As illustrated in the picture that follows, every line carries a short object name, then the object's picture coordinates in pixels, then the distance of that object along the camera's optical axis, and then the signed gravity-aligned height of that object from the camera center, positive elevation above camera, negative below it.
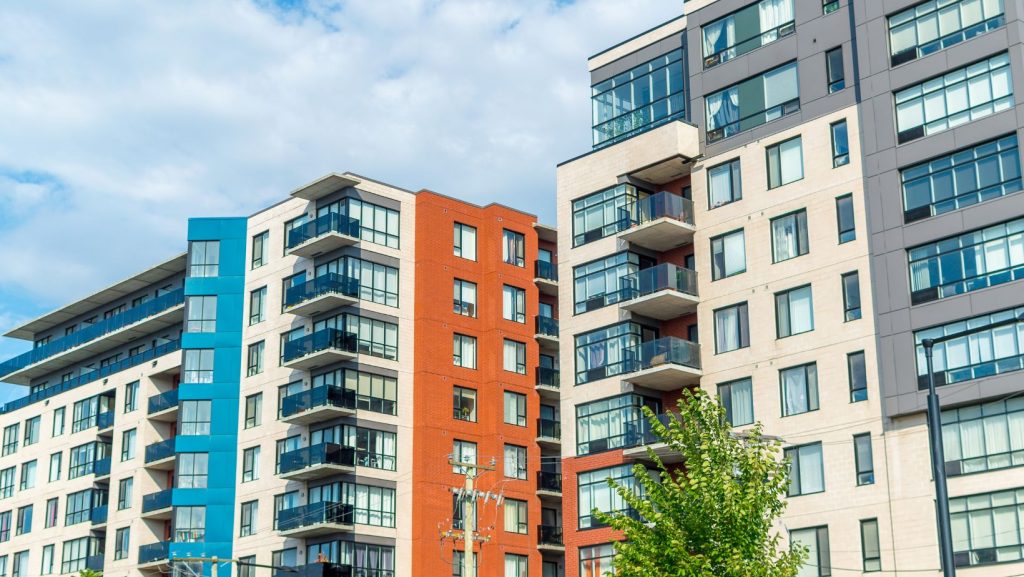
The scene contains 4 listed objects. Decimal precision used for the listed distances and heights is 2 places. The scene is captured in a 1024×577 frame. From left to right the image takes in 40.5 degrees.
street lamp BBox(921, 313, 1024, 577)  26.43 +3.47
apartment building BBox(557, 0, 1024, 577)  47.09 +15.12
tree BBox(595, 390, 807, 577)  38.28 +4.27
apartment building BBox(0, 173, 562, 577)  71.56 +14.93
